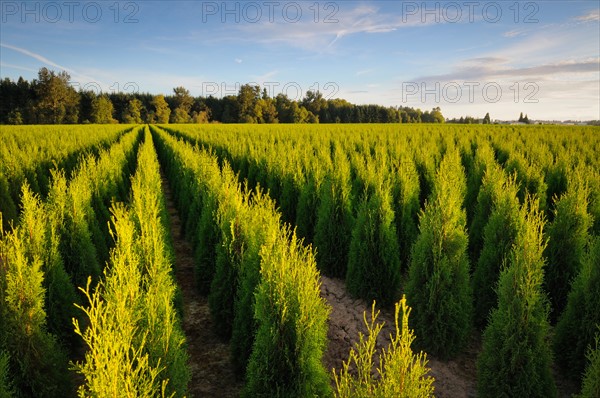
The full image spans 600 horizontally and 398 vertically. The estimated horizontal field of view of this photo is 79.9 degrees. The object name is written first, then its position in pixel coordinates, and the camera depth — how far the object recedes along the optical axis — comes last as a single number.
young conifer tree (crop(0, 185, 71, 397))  4.12
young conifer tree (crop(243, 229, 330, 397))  3.72
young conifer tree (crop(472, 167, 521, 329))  6.42
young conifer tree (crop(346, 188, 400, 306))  6.91
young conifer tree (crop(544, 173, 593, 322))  6.46
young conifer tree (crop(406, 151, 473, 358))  5.51
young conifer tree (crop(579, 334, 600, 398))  2.86
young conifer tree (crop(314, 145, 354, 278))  8.36
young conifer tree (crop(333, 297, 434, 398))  2.40
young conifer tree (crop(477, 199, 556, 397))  4.13
